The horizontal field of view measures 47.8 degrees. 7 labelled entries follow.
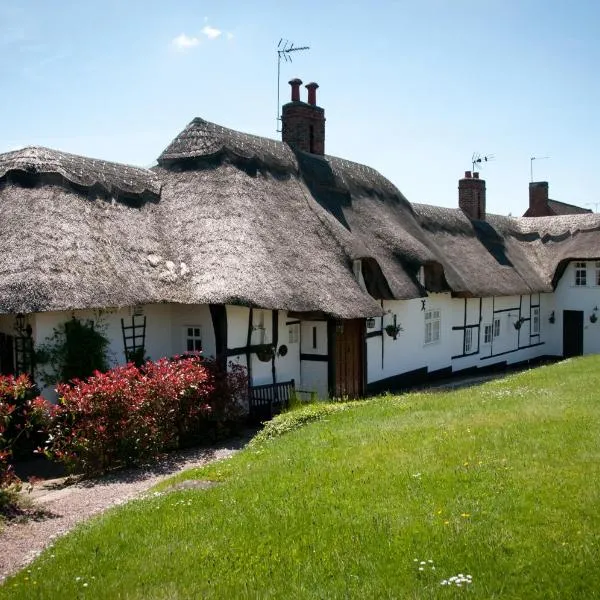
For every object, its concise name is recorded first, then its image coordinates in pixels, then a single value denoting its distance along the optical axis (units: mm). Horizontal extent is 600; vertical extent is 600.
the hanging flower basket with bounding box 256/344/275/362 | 14620
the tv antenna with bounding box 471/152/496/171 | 28422
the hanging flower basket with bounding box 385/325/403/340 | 18562
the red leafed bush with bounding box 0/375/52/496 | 8422
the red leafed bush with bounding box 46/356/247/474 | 10391
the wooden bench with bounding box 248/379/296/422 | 14281
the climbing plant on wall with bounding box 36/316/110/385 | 12352
